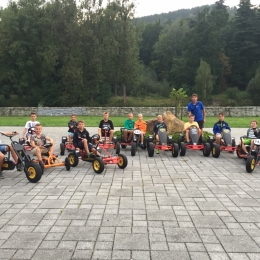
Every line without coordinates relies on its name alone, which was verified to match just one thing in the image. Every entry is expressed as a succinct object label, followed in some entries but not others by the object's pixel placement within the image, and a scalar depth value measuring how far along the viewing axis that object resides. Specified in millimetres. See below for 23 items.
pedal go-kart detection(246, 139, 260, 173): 6332
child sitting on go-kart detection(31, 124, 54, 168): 6379
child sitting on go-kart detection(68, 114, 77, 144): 8965
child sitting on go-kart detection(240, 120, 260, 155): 7579
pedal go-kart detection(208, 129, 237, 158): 8259
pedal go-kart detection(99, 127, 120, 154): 8539
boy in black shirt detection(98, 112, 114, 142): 9227
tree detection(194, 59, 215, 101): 39219
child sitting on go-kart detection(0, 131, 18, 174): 6069
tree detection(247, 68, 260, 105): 37606
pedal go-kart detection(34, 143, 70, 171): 6445
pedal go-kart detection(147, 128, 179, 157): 8133
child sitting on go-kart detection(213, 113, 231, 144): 8846
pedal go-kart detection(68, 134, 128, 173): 6242
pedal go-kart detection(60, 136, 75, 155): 8832
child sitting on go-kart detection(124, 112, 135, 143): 9438
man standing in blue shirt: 9312
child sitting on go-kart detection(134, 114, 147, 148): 9517
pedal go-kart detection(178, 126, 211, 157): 8273
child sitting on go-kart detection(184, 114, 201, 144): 8750
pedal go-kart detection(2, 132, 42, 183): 5504
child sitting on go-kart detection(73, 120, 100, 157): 6843
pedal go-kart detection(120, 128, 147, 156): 8359
